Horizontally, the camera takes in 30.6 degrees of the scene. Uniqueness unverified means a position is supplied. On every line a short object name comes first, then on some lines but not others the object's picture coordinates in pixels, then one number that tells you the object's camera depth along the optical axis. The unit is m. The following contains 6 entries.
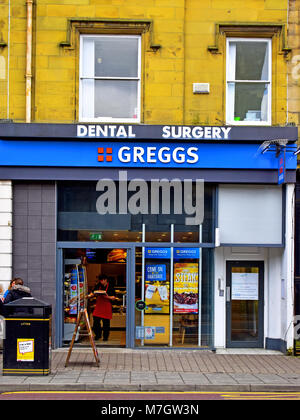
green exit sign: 13.02
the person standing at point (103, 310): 13.09
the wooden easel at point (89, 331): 10.71
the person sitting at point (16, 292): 11.69
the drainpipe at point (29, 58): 12.80
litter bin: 9.86
